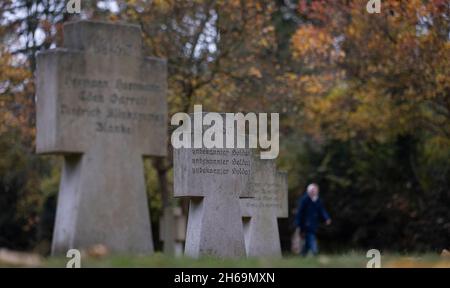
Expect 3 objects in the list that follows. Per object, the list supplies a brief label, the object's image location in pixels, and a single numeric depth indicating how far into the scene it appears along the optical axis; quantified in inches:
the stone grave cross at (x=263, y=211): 862.5
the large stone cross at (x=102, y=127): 529.7
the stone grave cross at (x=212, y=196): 632.4
